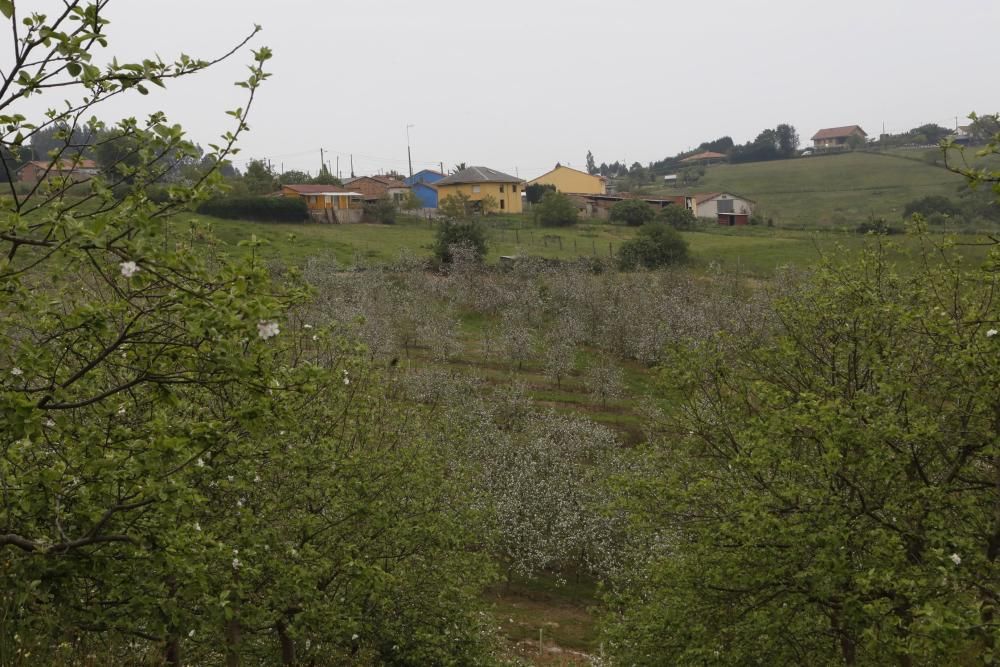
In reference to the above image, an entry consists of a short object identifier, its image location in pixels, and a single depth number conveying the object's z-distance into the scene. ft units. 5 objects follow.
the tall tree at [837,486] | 32.22
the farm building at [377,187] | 322.75
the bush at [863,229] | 228.78
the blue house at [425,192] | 342.64
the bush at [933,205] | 262.45
